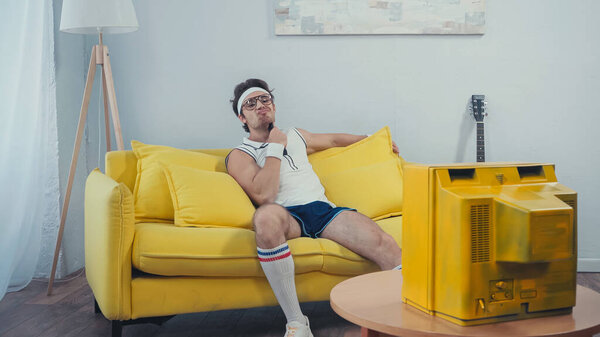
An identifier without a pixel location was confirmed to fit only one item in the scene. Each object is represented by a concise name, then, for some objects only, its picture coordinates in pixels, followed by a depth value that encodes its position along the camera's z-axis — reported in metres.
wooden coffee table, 1.15
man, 2.12
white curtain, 2.77
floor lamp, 2.80
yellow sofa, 2.09
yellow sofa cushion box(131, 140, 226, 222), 2.46
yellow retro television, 1.14
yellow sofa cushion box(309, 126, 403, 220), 2.63
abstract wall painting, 3.29
